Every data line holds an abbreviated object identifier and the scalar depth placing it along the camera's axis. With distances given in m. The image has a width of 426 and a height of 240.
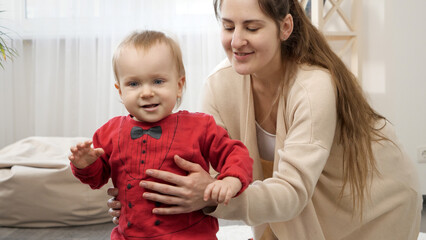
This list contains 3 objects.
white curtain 3.62
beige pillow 2.32
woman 1.25
